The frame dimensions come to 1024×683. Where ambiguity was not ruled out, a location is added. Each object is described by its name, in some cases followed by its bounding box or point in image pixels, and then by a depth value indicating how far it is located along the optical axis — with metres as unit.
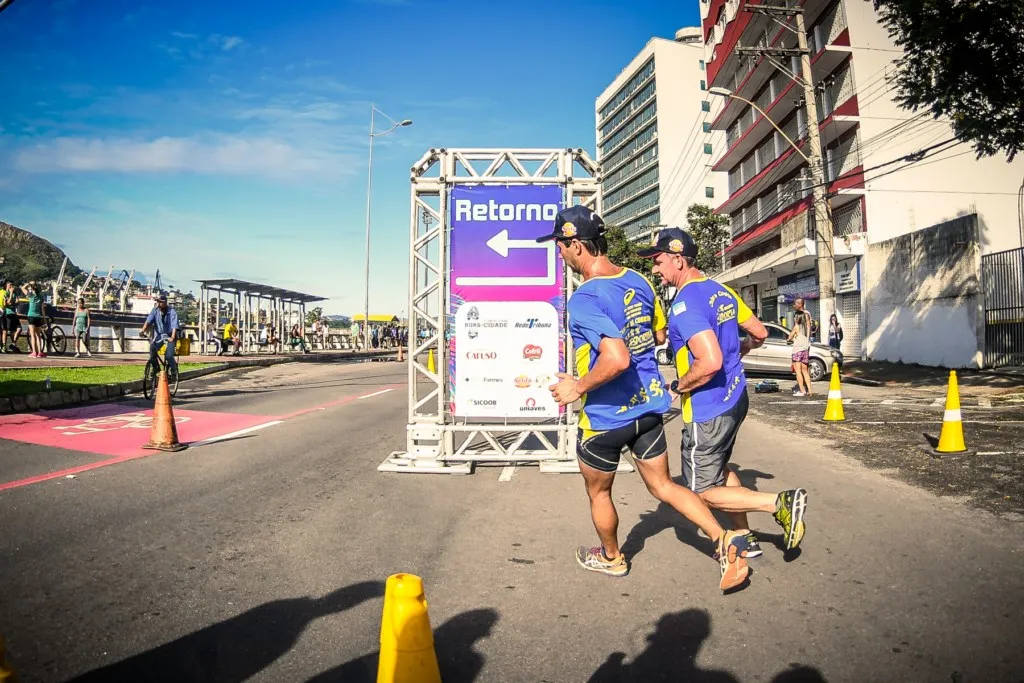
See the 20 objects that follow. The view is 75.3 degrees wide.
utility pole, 20.59
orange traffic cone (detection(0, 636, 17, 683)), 1.76
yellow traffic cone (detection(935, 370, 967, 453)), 7.18
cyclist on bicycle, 12.62
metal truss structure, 6.84
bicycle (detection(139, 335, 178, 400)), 12.90
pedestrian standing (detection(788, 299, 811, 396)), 13.12
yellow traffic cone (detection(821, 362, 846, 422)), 10.17
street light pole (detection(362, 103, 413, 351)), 40.91
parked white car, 18.28
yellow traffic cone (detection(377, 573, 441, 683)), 2.09
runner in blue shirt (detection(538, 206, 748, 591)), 3.46
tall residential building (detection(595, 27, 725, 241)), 76.62
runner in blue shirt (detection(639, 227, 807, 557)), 3.68
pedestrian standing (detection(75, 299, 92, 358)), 22.02
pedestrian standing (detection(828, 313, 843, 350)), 20.66
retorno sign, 6.73
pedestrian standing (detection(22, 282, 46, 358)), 19.00
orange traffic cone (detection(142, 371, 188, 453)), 7.48
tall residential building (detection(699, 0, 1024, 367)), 19.47
